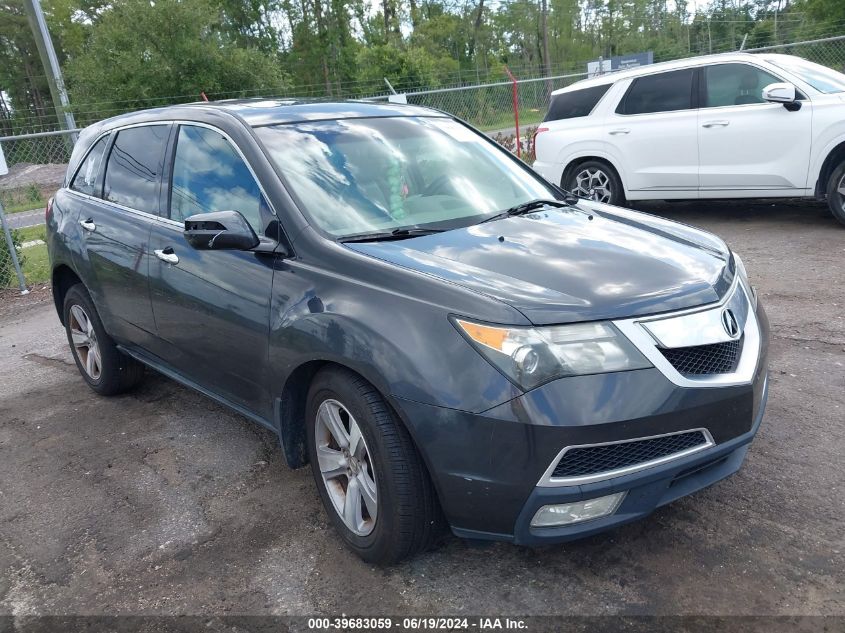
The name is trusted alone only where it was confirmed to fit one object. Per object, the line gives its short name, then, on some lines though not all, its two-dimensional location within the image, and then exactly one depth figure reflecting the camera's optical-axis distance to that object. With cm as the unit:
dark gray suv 236
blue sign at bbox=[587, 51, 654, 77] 1721
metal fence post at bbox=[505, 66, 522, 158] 1236
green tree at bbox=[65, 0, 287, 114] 2423
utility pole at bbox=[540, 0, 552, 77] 4953
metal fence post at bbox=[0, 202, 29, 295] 851
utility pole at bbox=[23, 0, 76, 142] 1716
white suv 741
